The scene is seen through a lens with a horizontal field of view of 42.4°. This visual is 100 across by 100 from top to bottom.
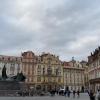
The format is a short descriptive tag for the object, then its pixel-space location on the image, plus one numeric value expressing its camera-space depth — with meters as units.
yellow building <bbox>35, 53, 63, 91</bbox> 50.17
